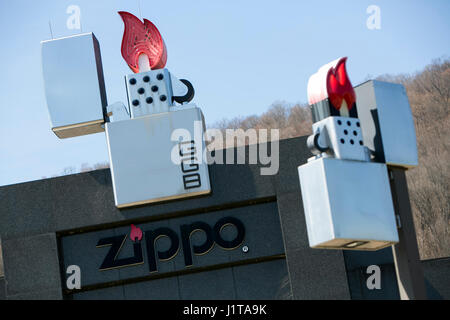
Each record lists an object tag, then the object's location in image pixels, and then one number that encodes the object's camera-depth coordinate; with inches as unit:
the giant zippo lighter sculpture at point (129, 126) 1053.1
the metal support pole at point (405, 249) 690.2
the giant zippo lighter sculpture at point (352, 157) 665.0
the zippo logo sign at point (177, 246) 1155.3
